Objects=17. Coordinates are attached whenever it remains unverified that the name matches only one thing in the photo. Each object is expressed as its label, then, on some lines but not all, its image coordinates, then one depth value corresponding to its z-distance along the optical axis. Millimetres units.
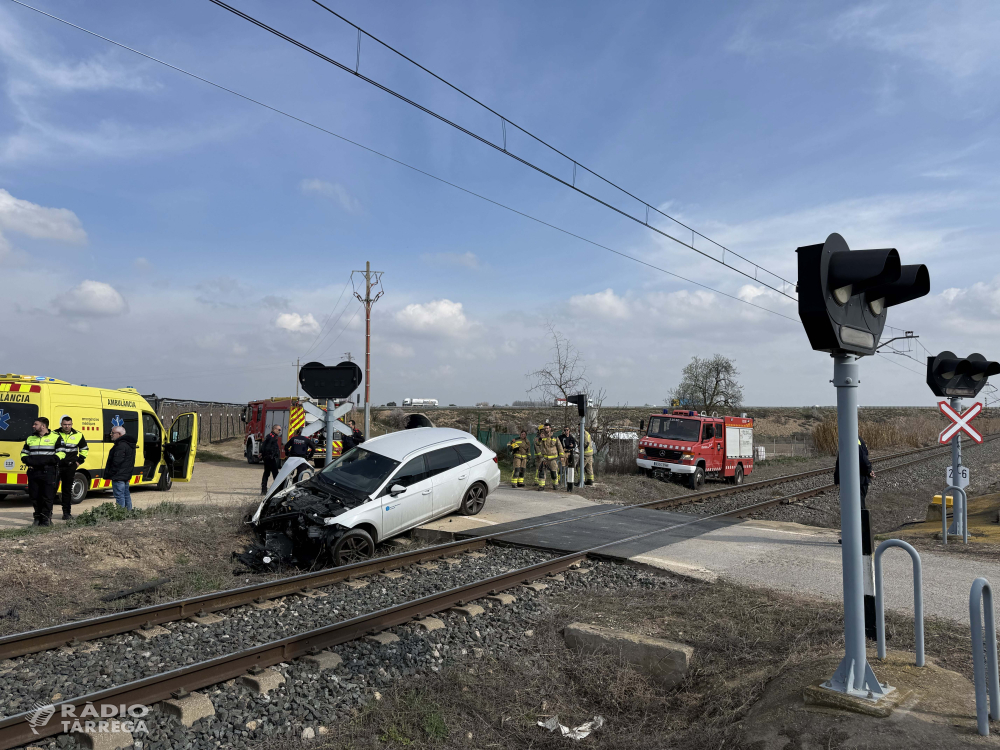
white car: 9242
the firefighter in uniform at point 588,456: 20156
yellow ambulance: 13164
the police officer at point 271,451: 15844
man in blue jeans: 11688
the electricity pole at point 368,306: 30650
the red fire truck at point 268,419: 25625
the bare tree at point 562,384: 26328
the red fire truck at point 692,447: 20812
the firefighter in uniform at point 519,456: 19366
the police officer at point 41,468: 10727
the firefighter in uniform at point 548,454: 18812
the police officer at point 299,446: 14219
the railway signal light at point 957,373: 10633
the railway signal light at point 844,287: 3691
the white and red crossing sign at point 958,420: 11125
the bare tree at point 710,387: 49781
